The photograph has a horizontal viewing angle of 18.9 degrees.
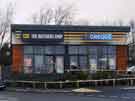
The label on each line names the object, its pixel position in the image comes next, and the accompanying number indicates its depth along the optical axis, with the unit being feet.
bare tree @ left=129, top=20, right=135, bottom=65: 293.10
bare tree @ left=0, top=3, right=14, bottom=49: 216.33
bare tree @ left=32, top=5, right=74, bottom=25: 244.63
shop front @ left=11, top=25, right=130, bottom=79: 133.59
